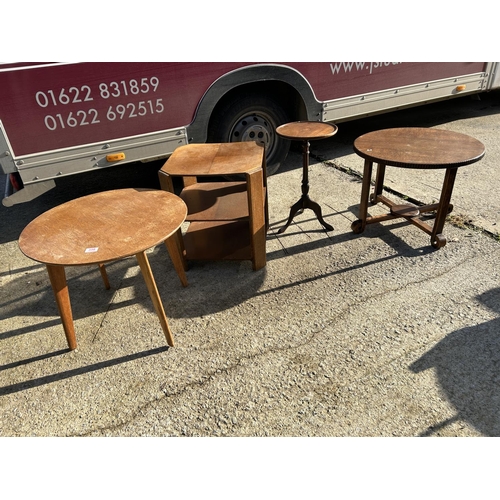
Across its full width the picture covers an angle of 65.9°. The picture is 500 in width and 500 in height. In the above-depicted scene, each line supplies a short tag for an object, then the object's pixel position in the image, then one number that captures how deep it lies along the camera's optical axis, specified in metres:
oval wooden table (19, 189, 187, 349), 1.95
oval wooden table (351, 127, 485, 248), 2.72
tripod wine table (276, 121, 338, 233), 2.93
